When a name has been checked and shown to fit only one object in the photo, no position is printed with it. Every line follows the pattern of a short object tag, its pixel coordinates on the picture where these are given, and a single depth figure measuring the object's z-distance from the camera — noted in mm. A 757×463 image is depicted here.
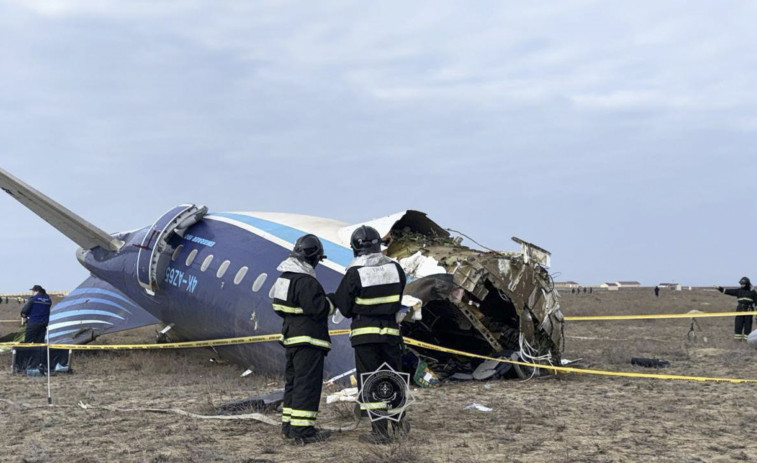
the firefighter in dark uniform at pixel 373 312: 9445
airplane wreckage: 14633
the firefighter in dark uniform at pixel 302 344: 9273
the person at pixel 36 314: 20411
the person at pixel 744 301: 25578
